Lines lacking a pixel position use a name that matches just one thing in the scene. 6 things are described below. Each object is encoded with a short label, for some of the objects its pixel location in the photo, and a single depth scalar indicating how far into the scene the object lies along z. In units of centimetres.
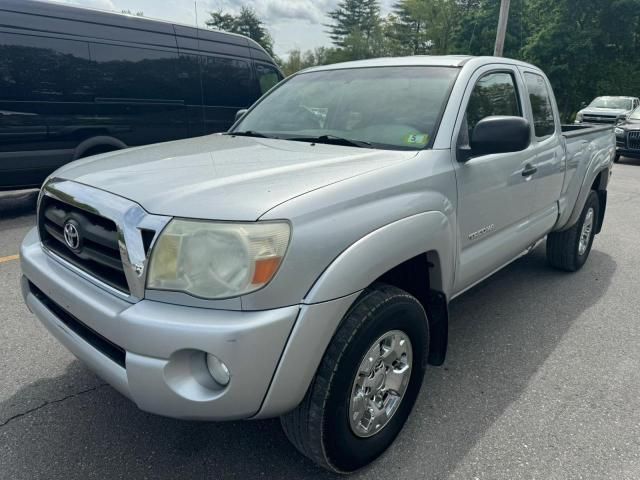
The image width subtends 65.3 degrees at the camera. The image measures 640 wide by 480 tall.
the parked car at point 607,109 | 1572
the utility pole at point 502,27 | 1523
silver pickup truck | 163
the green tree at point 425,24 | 4738
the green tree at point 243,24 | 5328
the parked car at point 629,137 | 1259
